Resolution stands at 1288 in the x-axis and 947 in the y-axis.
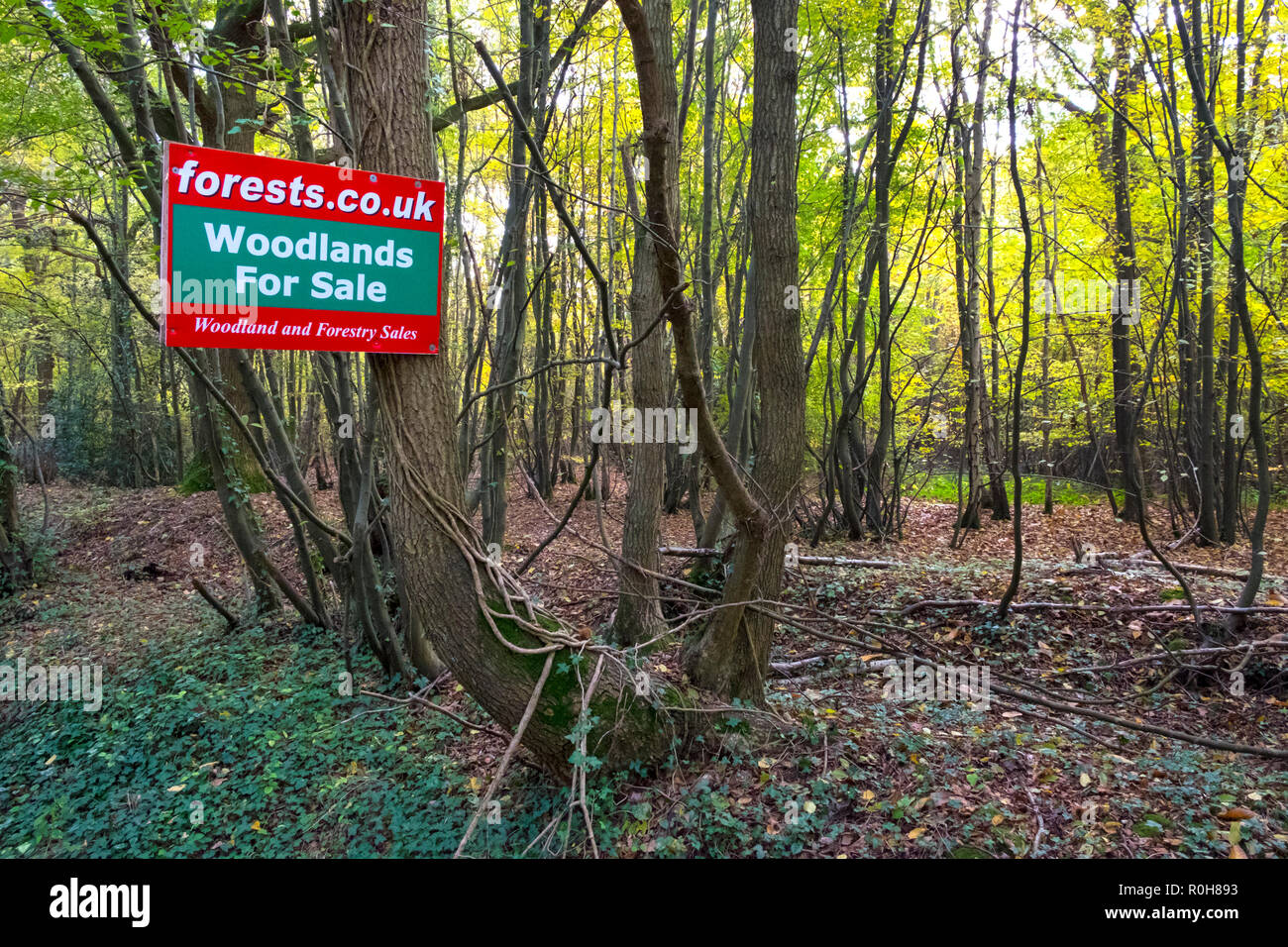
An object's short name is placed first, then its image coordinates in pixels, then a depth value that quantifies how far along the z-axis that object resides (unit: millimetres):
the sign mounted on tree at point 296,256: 2562
